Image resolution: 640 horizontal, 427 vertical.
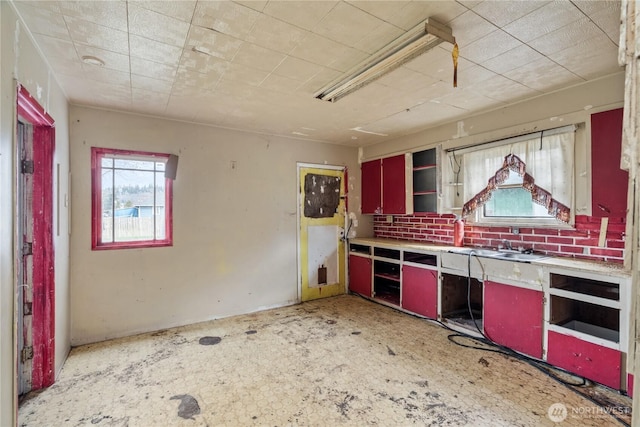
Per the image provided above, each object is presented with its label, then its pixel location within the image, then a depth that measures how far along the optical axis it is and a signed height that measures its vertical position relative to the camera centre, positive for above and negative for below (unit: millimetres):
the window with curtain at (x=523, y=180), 3012 +370
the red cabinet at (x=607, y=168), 2590 +403
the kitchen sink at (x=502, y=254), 3037 -438
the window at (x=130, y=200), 3426 +182
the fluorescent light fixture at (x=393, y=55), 1923 +1149
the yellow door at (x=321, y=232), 4871 -291
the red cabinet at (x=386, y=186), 4621 +453
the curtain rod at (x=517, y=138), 2965 +826
